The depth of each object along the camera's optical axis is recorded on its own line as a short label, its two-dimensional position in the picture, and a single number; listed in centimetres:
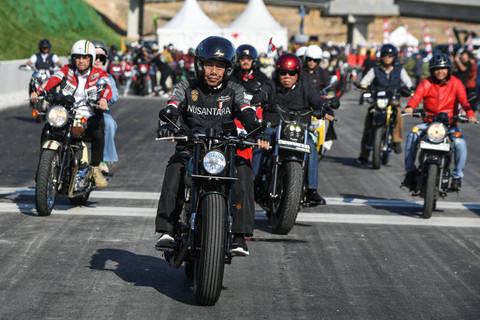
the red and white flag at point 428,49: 4669
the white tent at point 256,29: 5809
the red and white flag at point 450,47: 4759
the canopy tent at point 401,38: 6109
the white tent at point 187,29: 5719
